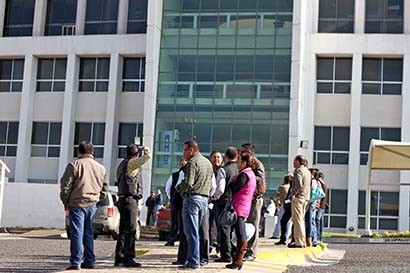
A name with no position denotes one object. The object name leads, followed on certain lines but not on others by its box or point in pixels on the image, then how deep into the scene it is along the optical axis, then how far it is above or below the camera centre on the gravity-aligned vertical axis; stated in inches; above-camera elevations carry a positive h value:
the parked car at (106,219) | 864.3 -43.5
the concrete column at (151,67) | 1354.6 +211.4
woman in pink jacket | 396.2 -6.0
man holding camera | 403.9 -10.6
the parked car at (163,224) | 876.0 -46.7
